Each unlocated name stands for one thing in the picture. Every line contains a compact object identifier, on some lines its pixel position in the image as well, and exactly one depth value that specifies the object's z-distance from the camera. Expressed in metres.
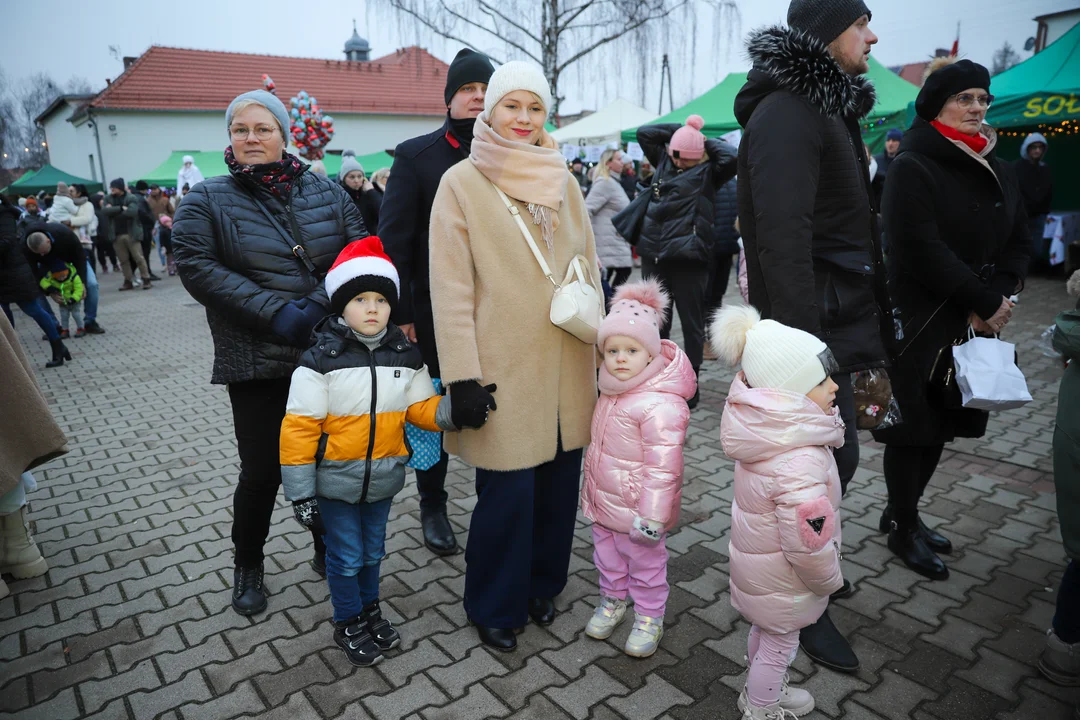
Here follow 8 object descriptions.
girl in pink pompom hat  2.38
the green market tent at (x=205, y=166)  20.56
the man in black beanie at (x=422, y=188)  3.05
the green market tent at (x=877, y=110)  11.25
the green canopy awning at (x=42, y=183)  28.84
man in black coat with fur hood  2.27
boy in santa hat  2.37
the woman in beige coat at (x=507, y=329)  2.43
